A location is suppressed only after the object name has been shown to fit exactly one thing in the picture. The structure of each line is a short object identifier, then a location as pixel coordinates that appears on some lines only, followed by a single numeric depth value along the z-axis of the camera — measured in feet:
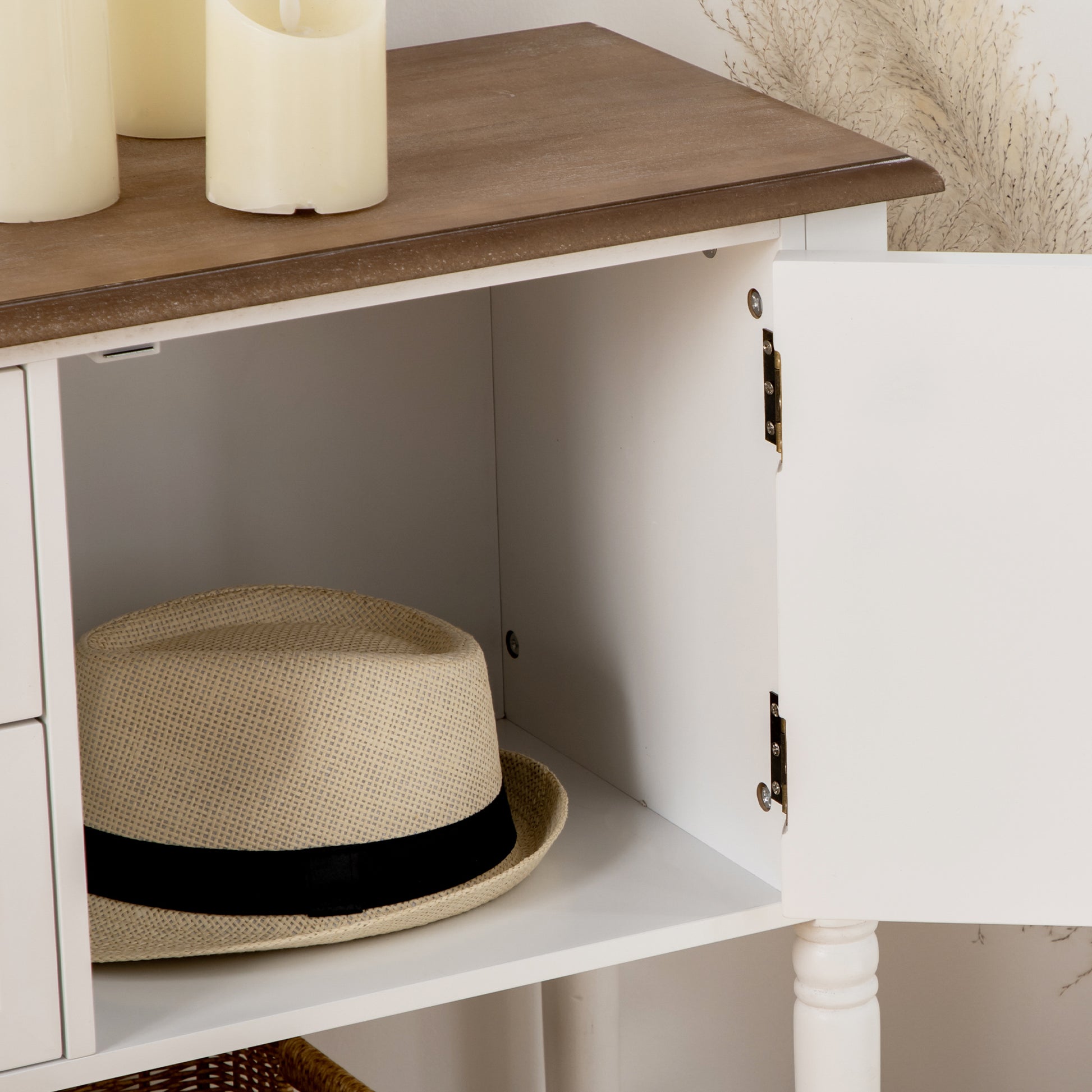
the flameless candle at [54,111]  5.78
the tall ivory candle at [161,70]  6.23
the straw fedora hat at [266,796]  6.19
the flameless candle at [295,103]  5.77
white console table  5.77
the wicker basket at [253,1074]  6.84
